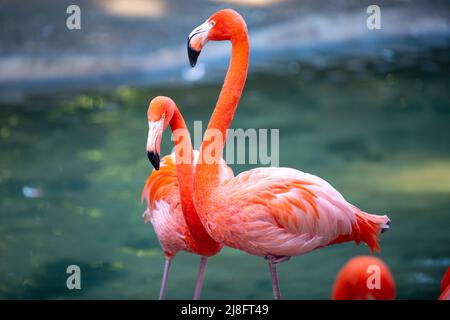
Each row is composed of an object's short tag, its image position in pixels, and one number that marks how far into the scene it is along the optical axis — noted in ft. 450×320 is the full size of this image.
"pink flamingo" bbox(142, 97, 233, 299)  18.69
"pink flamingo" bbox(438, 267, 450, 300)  18.25
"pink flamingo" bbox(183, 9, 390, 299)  18.37
